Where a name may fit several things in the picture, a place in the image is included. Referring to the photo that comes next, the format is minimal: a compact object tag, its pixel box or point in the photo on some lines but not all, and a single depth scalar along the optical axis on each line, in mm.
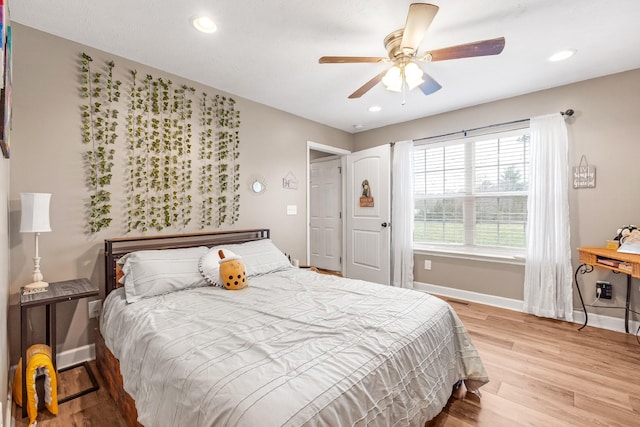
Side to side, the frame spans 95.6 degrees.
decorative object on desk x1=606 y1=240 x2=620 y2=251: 2744
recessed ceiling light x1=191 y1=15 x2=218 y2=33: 1981
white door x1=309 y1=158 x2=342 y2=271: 5332
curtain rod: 3050
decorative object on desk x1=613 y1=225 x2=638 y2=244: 2683
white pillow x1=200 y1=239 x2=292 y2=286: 2352
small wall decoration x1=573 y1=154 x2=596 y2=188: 2971
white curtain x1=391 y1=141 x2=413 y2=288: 4184
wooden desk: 2363
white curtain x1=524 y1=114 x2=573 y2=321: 3070
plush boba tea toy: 2268
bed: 1029
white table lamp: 1834
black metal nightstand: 1704
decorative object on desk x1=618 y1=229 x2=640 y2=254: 2521
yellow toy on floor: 1668
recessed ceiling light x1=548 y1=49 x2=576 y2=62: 2424
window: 3514
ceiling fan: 1620
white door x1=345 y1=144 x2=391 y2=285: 4305
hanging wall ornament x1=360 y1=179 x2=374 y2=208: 4505
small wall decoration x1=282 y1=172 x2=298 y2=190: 3877
